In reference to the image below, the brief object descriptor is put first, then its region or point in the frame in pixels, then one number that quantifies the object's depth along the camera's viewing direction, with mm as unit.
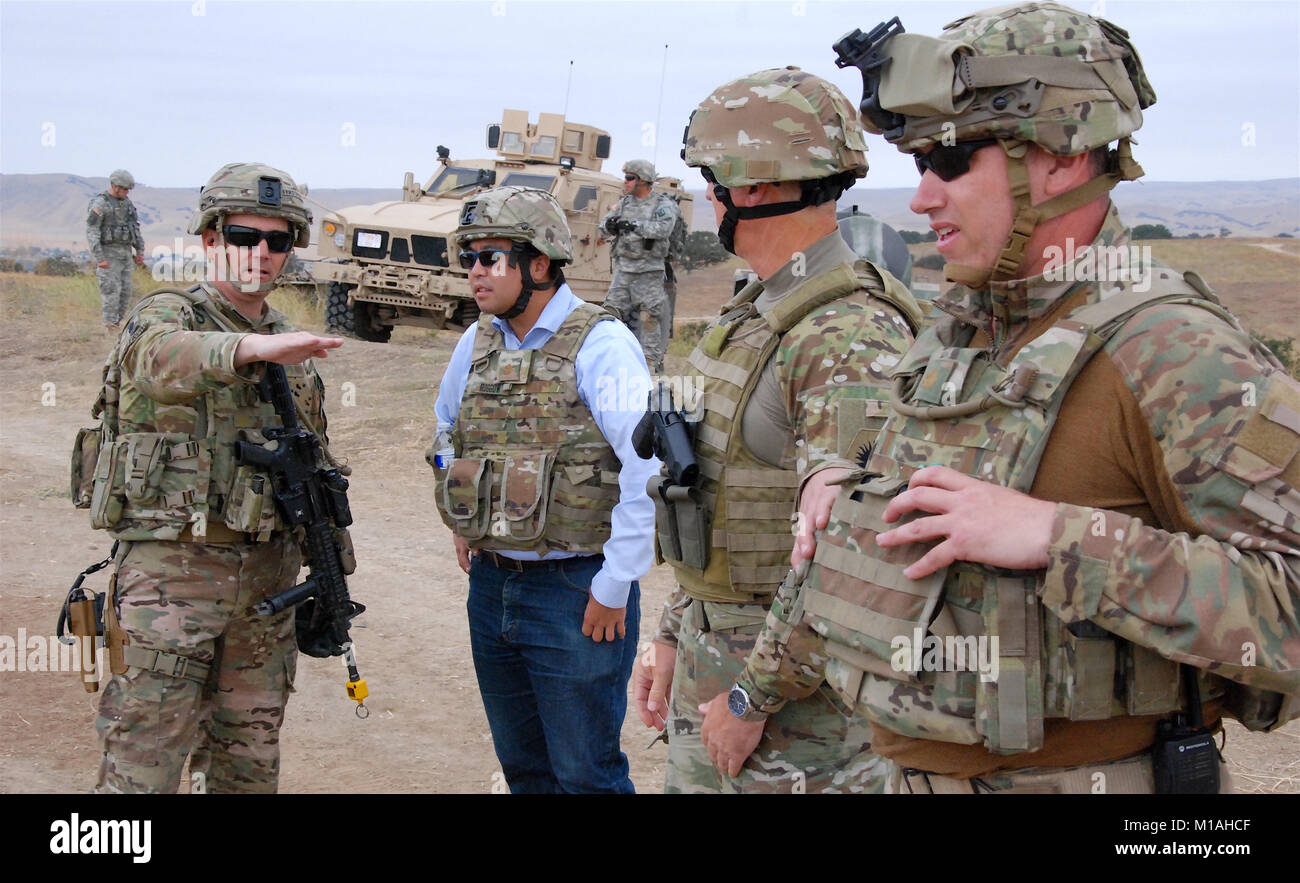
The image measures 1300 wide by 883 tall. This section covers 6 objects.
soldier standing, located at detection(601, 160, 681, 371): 13758
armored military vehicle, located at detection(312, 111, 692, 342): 15008
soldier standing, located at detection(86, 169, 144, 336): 16125
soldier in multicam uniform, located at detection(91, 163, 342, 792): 3416
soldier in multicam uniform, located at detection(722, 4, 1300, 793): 1521
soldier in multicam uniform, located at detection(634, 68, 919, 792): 2473
